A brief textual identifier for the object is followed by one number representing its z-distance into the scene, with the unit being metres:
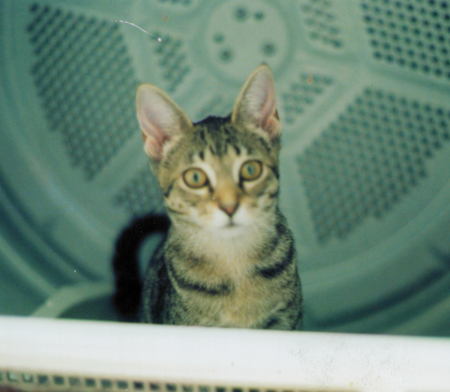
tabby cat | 0.76
